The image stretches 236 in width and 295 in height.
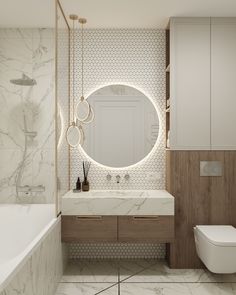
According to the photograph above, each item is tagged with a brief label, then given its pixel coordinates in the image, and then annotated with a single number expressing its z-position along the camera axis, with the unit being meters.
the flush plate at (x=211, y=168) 2.22
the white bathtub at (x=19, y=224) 2.05
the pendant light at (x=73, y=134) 2.25
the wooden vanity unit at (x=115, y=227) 2.09
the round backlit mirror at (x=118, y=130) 2.43
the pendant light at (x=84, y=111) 2.33
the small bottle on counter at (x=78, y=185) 2.35
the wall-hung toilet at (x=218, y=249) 1.78
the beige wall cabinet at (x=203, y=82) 2.22
